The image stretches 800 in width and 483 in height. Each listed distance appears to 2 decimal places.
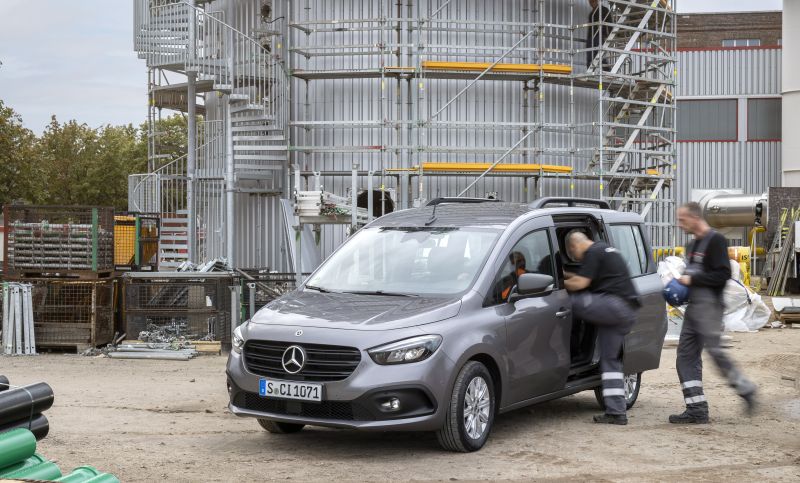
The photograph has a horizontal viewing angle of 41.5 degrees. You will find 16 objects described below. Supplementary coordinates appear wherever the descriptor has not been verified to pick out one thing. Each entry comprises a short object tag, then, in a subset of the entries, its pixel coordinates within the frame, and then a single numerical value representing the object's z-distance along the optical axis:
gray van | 7.82
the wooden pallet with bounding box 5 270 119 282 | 16.06
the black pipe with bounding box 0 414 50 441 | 5.44
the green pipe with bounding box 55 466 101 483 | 4.74
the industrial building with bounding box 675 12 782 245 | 41.25
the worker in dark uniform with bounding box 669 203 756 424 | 9.37
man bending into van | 9.38
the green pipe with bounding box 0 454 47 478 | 4.87
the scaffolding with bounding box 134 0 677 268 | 23.91
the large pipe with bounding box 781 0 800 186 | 39.12
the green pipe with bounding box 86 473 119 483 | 4.65
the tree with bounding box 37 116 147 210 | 60.03
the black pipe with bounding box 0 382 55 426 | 5.26
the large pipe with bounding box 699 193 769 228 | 34.88
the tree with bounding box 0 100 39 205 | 40.88
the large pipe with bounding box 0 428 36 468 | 4.83
